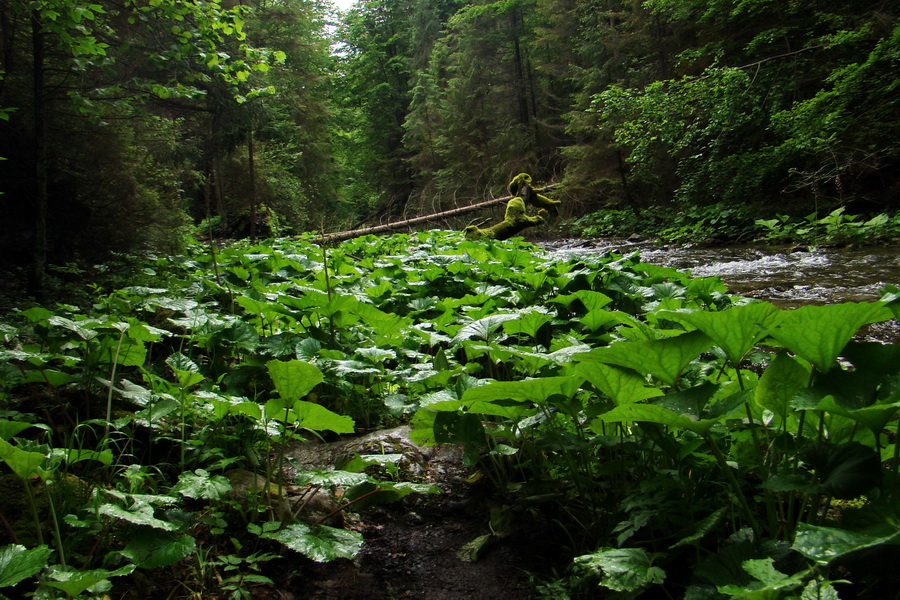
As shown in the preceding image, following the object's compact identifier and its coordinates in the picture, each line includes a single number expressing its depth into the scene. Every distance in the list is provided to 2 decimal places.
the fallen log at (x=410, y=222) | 11.71
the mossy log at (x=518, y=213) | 10.11
